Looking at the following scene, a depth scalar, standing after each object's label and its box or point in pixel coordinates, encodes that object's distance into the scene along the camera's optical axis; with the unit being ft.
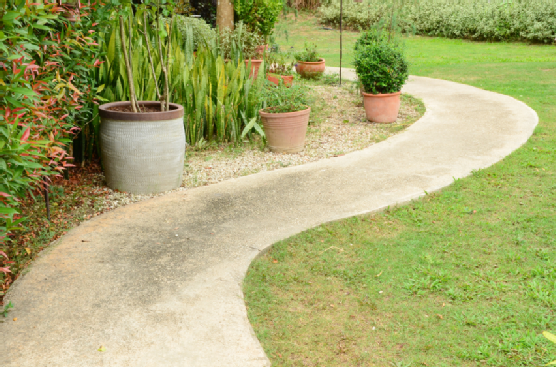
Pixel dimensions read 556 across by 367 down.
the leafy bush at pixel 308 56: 32.76
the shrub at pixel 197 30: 25.45
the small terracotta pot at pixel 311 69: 32.27
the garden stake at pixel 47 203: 12.05
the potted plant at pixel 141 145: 13.46
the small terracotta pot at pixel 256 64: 26.53
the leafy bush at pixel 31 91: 7.27
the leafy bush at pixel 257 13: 29.91
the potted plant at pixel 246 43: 26.27
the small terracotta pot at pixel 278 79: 24.11
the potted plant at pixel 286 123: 17.15
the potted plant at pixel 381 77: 20.92
